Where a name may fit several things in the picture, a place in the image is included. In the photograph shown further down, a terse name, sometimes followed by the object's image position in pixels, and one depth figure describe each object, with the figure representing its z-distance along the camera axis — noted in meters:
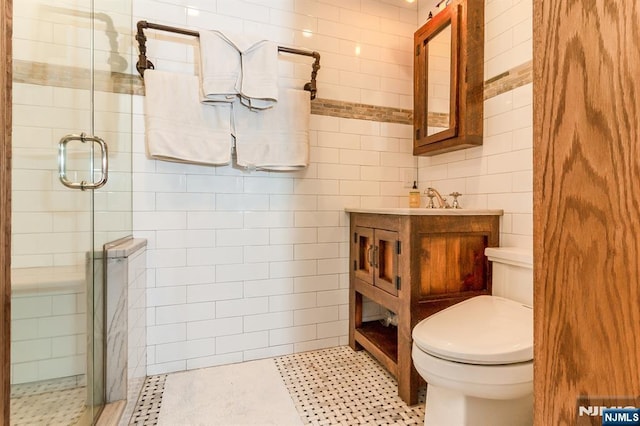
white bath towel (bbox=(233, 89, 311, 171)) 1.78
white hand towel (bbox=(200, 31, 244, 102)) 1.64
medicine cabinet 1.73
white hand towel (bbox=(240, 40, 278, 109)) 1.69
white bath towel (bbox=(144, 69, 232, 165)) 1.62
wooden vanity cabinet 1.48
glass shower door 0.96
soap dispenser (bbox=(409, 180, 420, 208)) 2.07
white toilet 0.98
